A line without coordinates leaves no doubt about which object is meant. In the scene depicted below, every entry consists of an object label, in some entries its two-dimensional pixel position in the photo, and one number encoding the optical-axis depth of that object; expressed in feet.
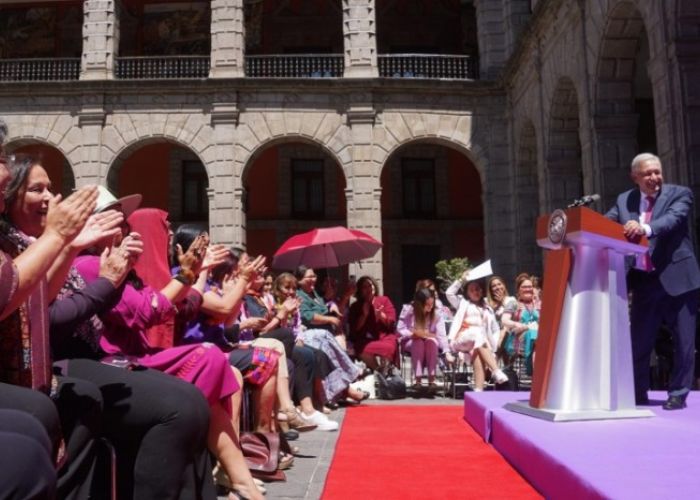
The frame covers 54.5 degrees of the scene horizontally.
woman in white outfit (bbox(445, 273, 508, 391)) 29.91
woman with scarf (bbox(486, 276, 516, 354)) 34.37
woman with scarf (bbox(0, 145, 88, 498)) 5.07
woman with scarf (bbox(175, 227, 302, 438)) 13.83
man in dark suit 16.28
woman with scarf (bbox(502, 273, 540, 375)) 29.76
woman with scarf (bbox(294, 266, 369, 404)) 24.93
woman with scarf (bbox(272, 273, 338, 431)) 20.84
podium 14.44
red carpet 12.87
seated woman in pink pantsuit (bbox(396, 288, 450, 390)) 32.37
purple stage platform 8.92
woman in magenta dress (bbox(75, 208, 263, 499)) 10.37
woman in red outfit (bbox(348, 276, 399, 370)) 31.22
